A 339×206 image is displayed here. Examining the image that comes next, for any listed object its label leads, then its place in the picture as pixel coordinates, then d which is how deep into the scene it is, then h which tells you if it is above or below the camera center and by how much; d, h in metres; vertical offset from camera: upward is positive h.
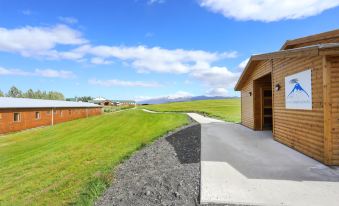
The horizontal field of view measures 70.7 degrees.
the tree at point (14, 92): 103.62 +5.67
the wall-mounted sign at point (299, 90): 7.22 +0.35
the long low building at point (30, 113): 21.97 -0.96
